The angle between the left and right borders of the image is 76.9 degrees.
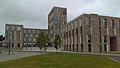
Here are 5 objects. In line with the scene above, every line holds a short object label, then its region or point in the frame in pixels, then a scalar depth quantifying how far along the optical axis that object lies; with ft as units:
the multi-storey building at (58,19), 174.15
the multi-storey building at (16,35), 181.63
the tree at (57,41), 72.10
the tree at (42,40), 68.14
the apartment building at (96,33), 104.66
